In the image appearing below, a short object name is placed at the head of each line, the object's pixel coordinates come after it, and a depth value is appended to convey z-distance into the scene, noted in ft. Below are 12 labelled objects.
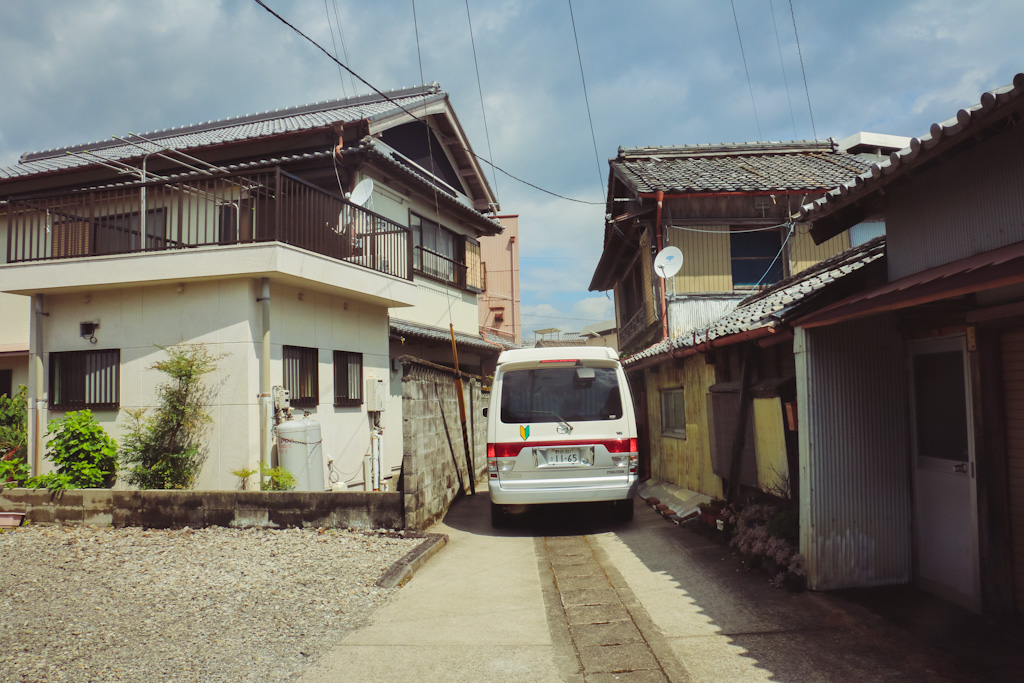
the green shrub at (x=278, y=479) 28.84
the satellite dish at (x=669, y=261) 45.70
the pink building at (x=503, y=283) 81.05
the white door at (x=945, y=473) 15.97
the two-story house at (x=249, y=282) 31.09
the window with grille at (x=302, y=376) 33.91
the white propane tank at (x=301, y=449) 30.32
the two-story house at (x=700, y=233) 42.68
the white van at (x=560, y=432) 26.73
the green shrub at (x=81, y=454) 28.86
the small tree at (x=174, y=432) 29.81
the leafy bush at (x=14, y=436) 32.27
